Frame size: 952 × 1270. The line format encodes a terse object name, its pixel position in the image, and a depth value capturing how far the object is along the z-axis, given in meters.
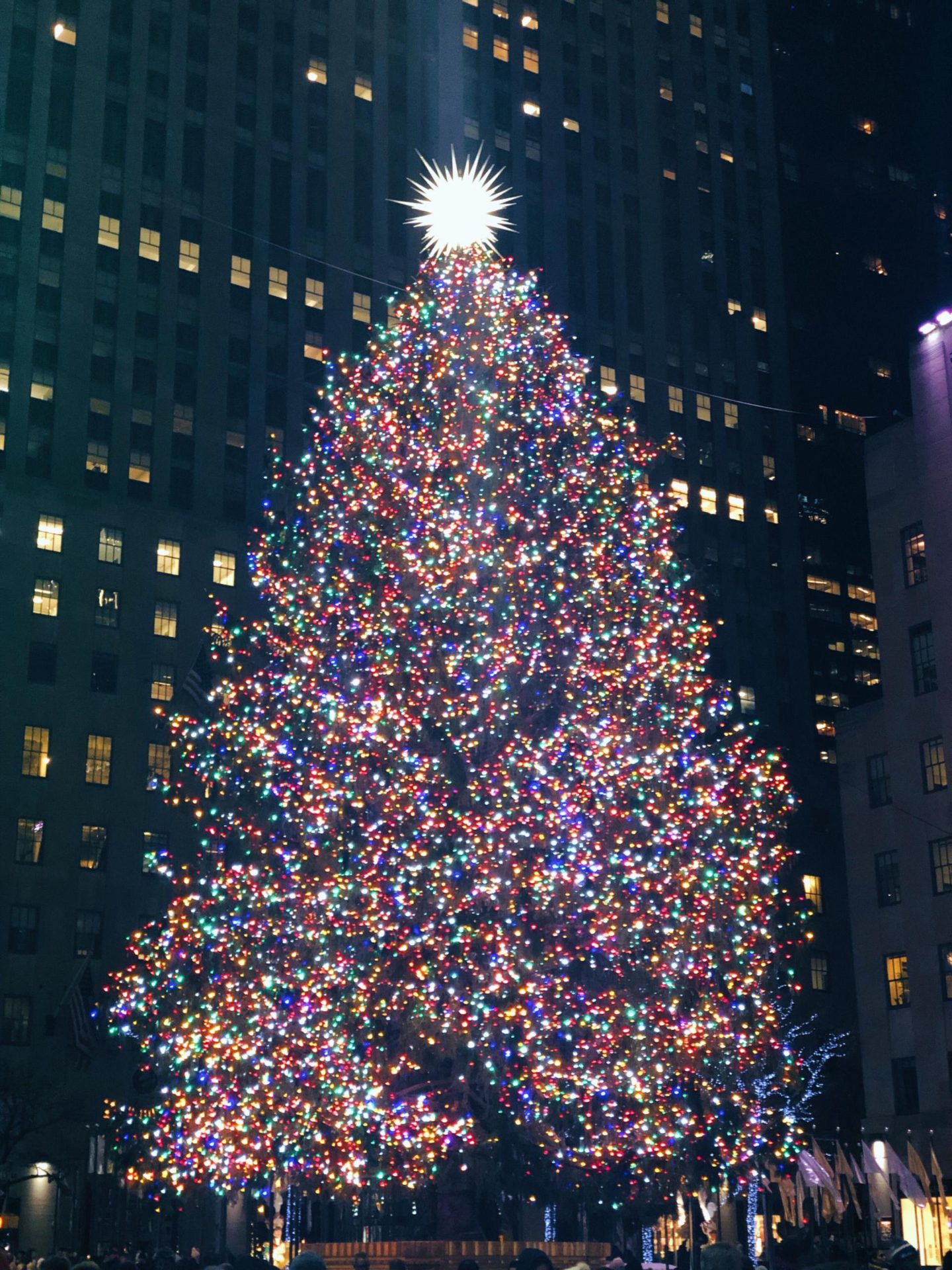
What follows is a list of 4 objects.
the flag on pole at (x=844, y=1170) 39.09
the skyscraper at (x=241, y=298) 63.88
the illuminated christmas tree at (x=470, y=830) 26.08
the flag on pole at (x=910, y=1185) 34.59
